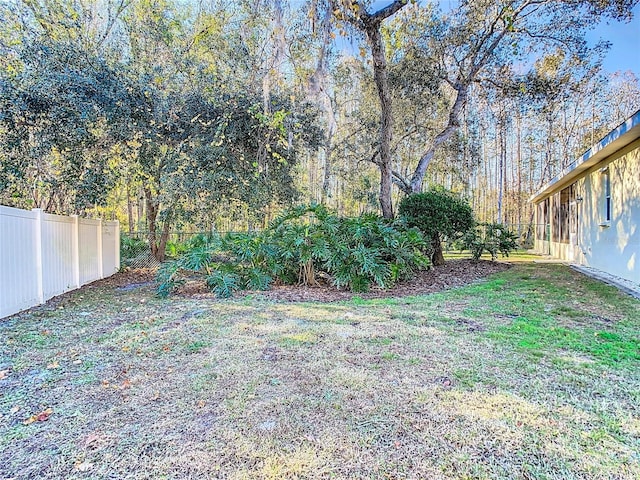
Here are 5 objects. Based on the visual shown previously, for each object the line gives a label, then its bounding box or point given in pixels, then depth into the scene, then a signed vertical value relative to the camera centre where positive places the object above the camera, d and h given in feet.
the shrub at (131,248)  31.94 -1.20
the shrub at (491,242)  32.04 -0.71
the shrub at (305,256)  20.53 -1.23
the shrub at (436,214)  27.71 +1.45
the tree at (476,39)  27.78 +16.10
